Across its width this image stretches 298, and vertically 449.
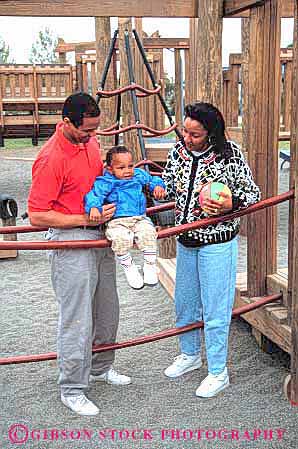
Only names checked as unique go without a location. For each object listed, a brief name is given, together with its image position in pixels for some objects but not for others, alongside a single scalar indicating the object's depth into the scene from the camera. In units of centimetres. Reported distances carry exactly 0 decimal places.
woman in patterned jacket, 330
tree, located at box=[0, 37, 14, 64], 3662
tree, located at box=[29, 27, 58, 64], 3862
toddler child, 312
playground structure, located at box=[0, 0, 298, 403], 397
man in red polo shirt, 303
